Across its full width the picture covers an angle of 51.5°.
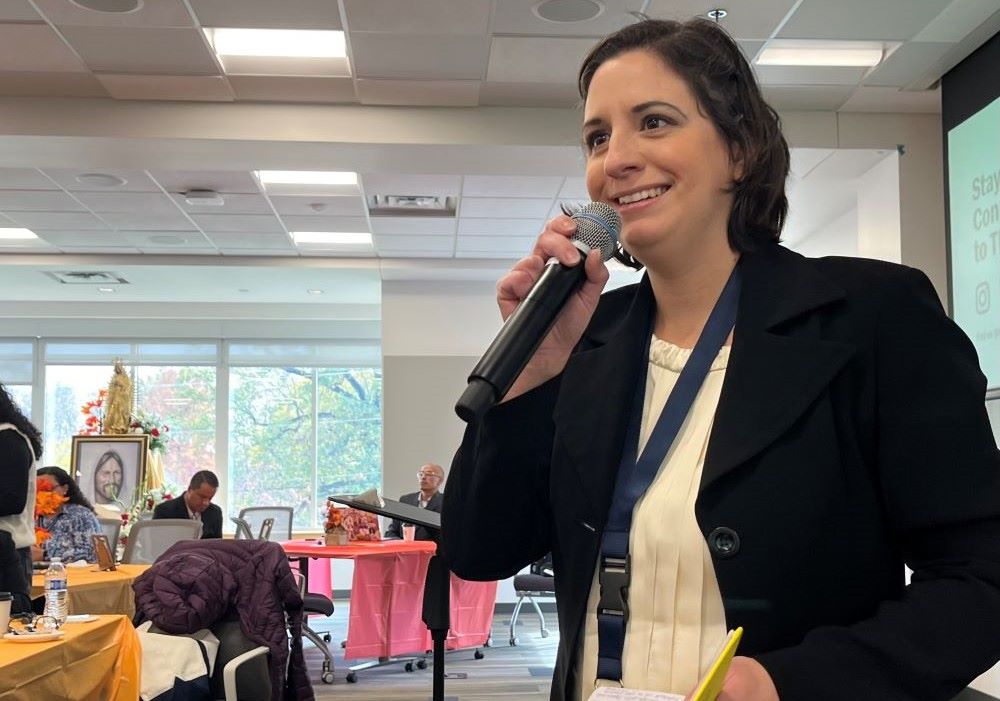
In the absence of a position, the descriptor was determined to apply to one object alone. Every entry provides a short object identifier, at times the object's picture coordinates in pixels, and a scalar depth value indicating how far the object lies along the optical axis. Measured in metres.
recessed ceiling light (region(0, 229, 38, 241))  10.03
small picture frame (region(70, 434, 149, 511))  11.52
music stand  2.62
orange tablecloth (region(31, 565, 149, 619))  5.32
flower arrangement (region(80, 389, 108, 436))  12.14
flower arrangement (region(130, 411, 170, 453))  11.96
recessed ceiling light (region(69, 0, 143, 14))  5.21
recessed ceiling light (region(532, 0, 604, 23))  5.26
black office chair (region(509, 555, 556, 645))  8.73
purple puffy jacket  4.11
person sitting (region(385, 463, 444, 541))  9.50
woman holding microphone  0.88
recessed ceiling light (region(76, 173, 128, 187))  7.98
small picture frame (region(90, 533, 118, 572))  6.02
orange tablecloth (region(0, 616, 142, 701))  2.91
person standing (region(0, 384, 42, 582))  4.57
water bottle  3.44
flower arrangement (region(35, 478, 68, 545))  6.67
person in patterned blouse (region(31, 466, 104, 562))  6.63
